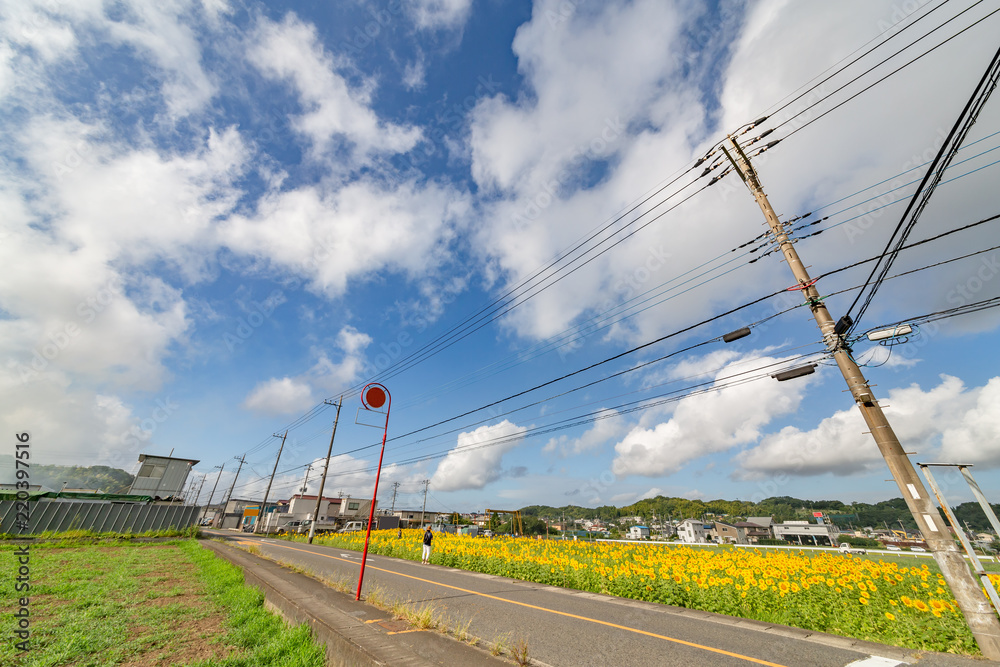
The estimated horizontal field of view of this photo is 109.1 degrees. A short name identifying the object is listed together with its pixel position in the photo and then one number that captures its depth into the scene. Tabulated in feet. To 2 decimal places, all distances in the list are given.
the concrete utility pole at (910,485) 17.01
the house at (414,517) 229.66
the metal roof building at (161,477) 115.55
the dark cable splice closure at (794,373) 24.34
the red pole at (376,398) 28.82
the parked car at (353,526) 139.75
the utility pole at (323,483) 98.73
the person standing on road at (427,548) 57.77
